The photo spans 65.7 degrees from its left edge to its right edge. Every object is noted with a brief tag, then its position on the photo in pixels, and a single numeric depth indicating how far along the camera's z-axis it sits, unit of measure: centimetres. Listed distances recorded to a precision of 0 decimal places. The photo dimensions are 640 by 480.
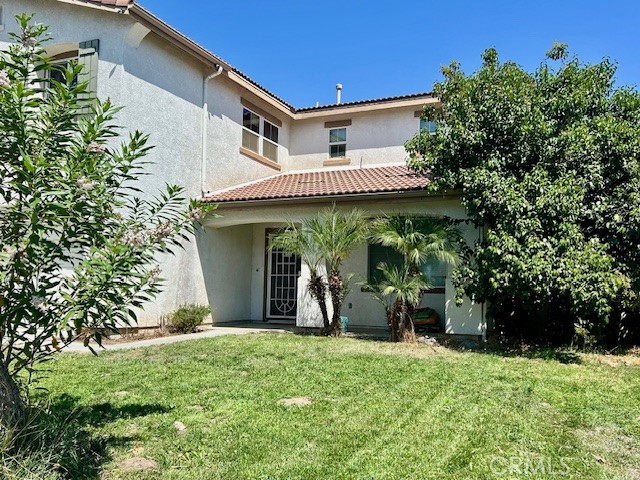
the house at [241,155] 1177
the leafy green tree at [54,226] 324
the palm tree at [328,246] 1166
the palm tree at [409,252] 1071
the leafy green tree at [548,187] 916
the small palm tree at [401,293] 1070
